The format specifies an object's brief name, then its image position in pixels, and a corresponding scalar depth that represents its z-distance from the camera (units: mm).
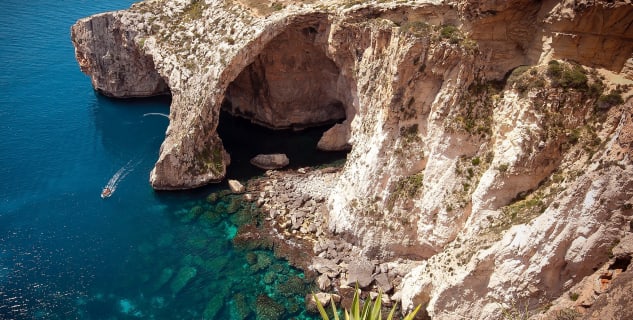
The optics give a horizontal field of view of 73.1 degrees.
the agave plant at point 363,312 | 22223
